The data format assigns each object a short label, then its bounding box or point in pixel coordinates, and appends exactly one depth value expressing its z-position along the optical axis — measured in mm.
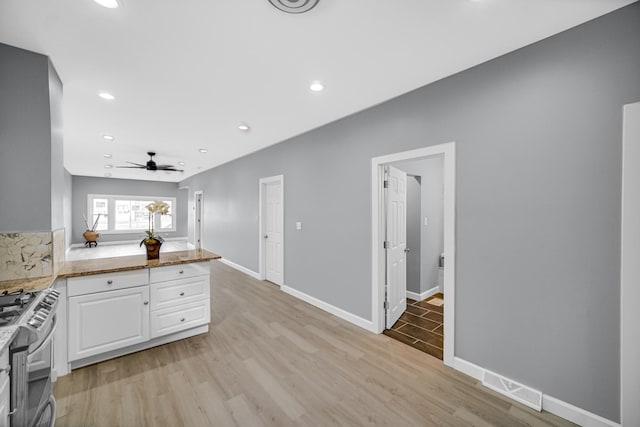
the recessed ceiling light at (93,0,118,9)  1544
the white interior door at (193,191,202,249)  8617
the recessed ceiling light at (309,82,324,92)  2535
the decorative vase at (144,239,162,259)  2807
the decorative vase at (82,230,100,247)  8888
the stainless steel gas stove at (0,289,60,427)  1224
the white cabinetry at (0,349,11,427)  1088
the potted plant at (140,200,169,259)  2807
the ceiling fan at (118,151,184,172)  5805
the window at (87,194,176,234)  9812
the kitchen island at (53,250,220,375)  2232
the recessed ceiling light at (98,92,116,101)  2789
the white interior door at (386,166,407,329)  3098
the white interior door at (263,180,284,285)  4746
